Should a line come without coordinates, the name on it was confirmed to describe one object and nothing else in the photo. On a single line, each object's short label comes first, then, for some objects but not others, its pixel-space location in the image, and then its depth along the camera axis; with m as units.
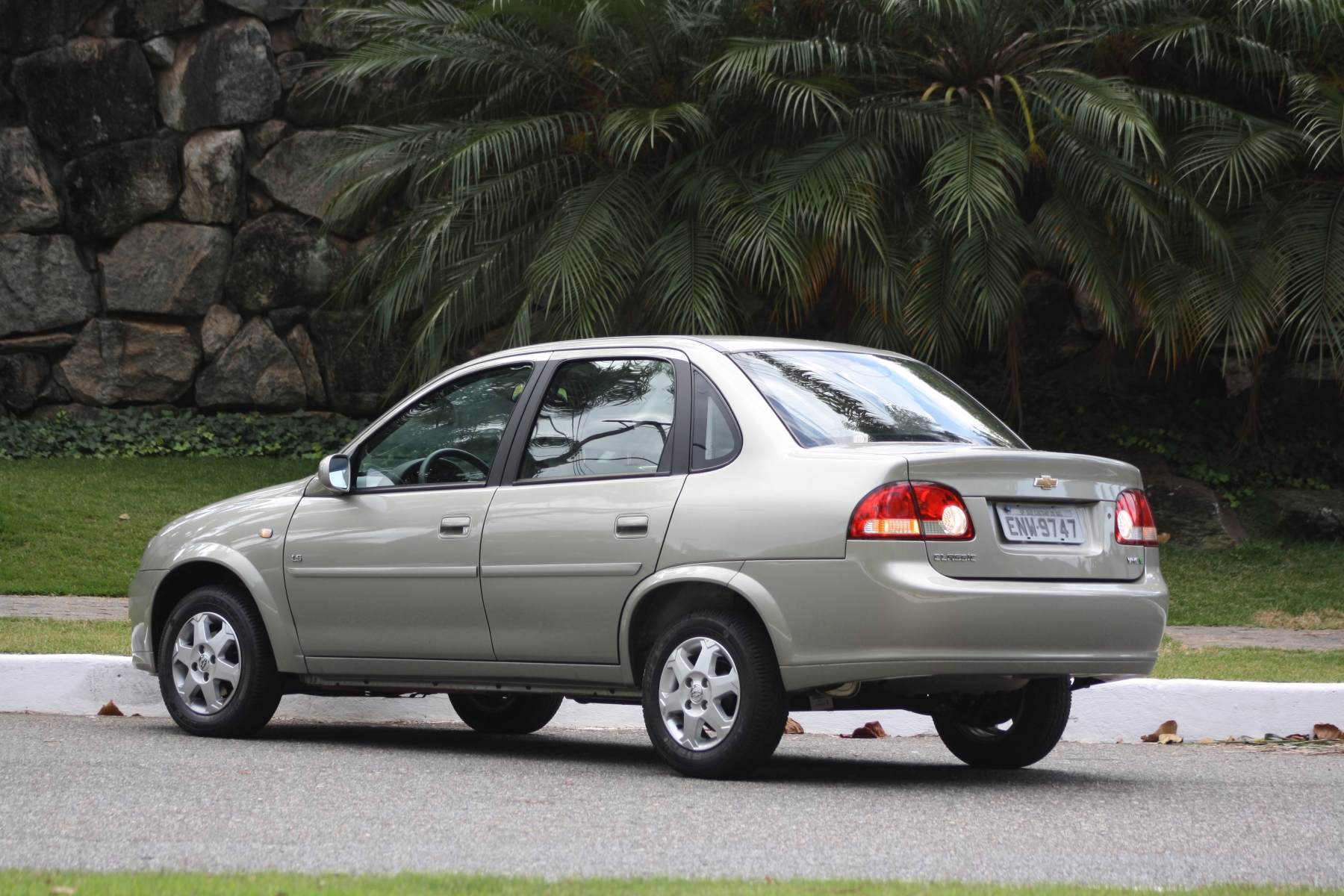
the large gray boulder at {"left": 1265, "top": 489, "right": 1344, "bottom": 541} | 30.44
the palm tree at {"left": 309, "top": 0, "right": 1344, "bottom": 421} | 26.78
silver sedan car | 10.52
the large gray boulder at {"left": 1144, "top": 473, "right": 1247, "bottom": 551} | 30.09
